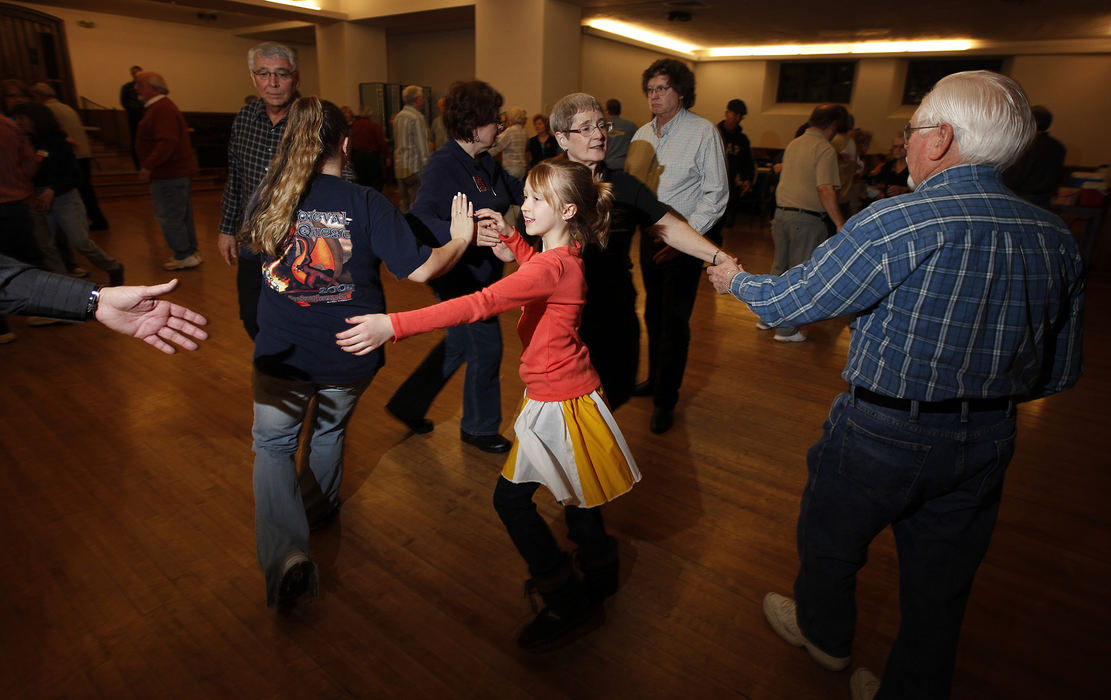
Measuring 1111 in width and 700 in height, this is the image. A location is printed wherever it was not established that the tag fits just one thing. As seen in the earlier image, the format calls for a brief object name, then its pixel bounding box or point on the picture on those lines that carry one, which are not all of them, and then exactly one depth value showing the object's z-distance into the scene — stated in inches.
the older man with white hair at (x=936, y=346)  45.3
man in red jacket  209.0
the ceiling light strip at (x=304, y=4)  444.3
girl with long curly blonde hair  63.4
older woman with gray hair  84.6
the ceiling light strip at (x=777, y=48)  480.1
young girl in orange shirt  60.3
